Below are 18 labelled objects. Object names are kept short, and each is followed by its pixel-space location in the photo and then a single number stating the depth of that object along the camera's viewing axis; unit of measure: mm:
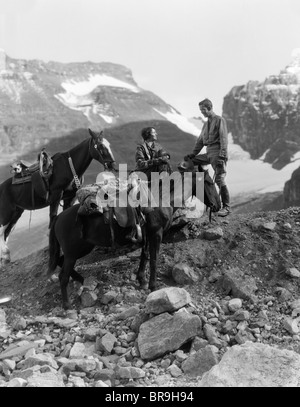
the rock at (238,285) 9305
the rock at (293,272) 9781
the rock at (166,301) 8219
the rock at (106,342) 8023
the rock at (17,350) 8041
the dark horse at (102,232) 9406
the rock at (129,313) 8773
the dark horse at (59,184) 11180
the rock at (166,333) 7758
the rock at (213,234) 10867
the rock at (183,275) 9938
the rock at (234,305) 8906
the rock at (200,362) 7277
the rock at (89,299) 9743
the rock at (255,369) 6561
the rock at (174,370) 7298
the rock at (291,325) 8156
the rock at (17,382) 6797
